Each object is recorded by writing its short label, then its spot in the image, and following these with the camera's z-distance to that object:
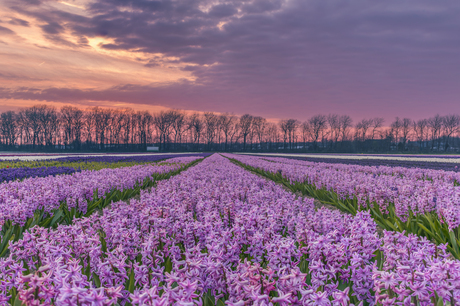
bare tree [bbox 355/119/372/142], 94.56
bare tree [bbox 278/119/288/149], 102.62
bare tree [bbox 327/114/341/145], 95.46
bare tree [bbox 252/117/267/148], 105.24
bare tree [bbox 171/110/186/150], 95.50
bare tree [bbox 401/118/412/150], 94.75
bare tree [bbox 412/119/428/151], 93.38
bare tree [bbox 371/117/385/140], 93.62
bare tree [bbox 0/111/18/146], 86.25
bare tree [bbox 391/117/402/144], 94.75
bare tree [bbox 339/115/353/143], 95.50
